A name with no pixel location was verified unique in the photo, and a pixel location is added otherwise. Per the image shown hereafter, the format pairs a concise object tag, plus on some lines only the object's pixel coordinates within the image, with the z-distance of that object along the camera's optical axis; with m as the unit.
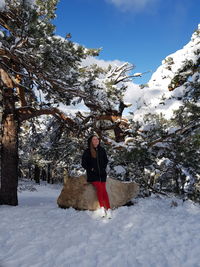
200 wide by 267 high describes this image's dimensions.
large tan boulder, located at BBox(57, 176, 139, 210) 7.62
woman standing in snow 6.91
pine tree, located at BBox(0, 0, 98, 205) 6.12
